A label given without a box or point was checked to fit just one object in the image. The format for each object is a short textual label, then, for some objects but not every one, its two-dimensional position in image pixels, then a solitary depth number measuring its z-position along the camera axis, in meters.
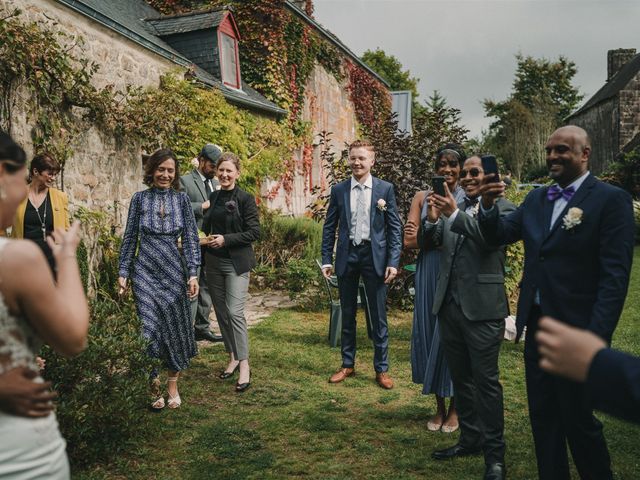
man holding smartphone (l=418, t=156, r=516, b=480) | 3.69
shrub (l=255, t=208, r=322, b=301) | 11.53
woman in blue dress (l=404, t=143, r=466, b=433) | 4.45
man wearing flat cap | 6.87
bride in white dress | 1.55
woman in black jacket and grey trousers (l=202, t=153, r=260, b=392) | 5.70
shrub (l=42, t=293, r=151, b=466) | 3.80
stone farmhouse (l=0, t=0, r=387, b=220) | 7.78
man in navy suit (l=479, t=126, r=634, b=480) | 2.94
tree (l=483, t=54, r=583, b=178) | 48.69
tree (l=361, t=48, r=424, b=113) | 52.38
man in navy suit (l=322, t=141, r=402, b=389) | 5.79
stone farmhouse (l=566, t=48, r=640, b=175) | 30.48
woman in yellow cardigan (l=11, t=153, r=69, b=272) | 5.63
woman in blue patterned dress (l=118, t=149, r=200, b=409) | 4.98
